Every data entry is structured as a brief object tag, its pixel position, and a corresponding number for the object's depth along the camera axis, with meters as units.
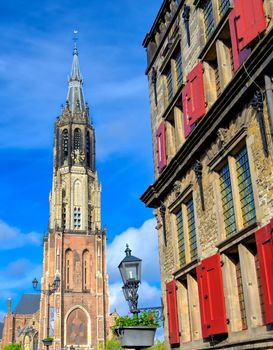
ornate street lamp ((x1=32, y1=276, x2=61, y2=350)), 27.30
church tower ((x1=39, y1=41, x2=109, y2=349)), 81.88
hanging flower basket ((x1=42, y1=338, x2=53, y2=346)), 27.27
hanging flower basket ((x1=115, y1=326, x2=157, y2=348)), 9.70
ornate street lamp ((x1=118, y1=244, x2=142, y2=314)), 11.12
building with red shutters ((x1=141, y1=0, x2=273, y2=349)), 11.09
